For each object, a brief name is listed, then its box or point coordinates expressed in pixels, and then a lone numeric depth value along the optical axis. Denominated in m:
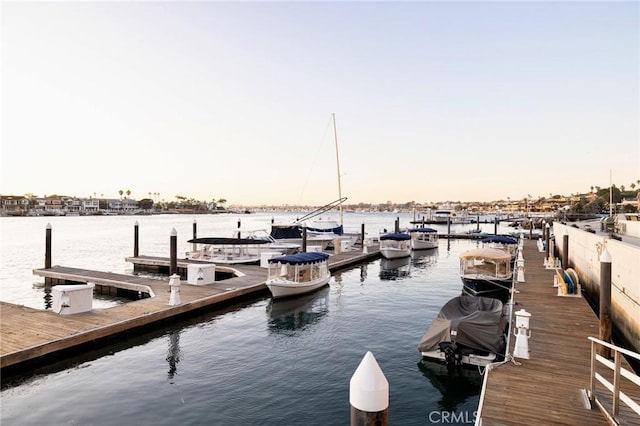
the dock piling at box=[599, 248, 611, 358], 9.55
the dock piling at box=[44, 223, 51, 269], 24.96
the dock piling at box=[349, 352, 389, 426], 2.92
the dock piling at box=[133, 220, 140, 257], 32.41
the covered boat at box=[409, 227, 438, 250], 45.97
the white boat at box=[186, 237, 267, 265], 28.55
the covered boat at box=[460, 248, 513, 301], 22.06
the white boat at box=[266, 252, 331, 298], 20.88
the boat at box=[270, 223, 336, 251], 41.44
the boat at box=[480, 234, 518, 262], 32.09
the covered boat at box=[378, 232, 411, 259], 38.38
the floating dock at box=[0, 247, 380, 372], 11.50
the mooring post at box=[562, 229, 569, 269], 22.19
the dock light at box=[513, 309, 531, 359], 9.70
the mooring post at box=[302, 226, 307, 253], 32.77
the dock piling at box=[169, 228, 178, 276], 21.67
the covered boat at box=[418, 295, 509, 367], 11.30
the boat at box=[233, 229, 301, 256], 31.72
